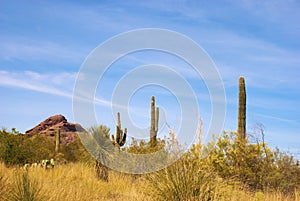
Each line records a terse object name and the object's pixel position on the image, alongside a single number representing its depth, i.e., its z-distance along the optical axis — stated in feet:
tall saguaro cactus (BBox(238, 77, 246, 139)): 46.78
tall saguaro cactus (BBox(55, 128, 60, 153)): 76.95
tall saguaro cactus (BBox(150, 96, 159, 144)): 65.16
